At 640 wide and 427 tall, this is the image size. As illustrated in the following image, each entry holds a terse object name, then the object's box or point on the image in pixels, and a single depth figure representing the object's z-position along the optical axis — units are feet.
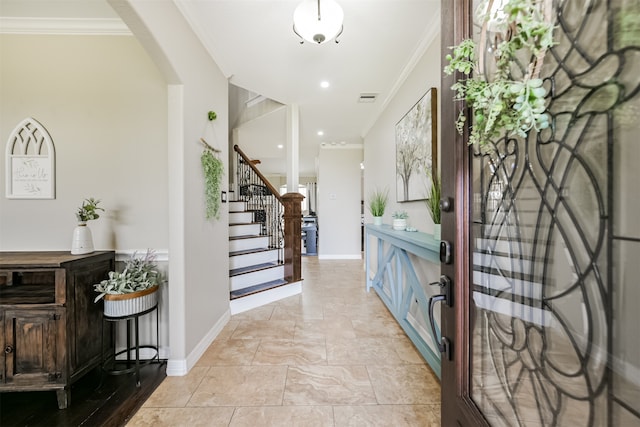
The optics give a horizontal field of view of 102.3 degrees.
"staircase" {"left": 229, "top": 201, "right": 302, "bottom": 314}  10.06
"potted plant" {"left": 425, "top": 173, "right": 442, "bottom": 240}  6.10
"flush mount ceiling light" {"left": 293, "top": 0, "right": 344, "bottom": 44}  5.45
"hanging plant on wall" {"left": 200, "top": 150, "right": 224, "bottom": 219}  7.22
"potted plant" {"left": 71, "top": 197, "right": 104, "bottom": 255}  5.76
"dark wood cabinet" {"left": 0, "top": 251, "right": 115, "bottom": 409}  5.02
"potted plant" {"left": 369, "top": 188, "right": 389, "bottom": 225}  11.15
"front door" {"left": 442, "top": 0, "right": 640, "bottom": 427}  1.58
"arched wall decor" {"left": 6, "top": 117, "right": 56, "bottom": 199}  6.29
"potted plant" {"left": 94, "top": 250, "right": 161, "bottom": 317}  5.61
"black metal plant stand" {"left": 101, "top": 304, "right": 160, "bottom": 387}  5.74
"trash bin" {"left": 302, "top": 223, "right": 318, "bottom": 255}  22.61
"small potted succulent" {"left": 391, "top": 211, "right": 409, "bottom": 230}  8.69
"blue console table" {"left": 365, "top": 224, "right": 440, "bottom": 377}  6.05
